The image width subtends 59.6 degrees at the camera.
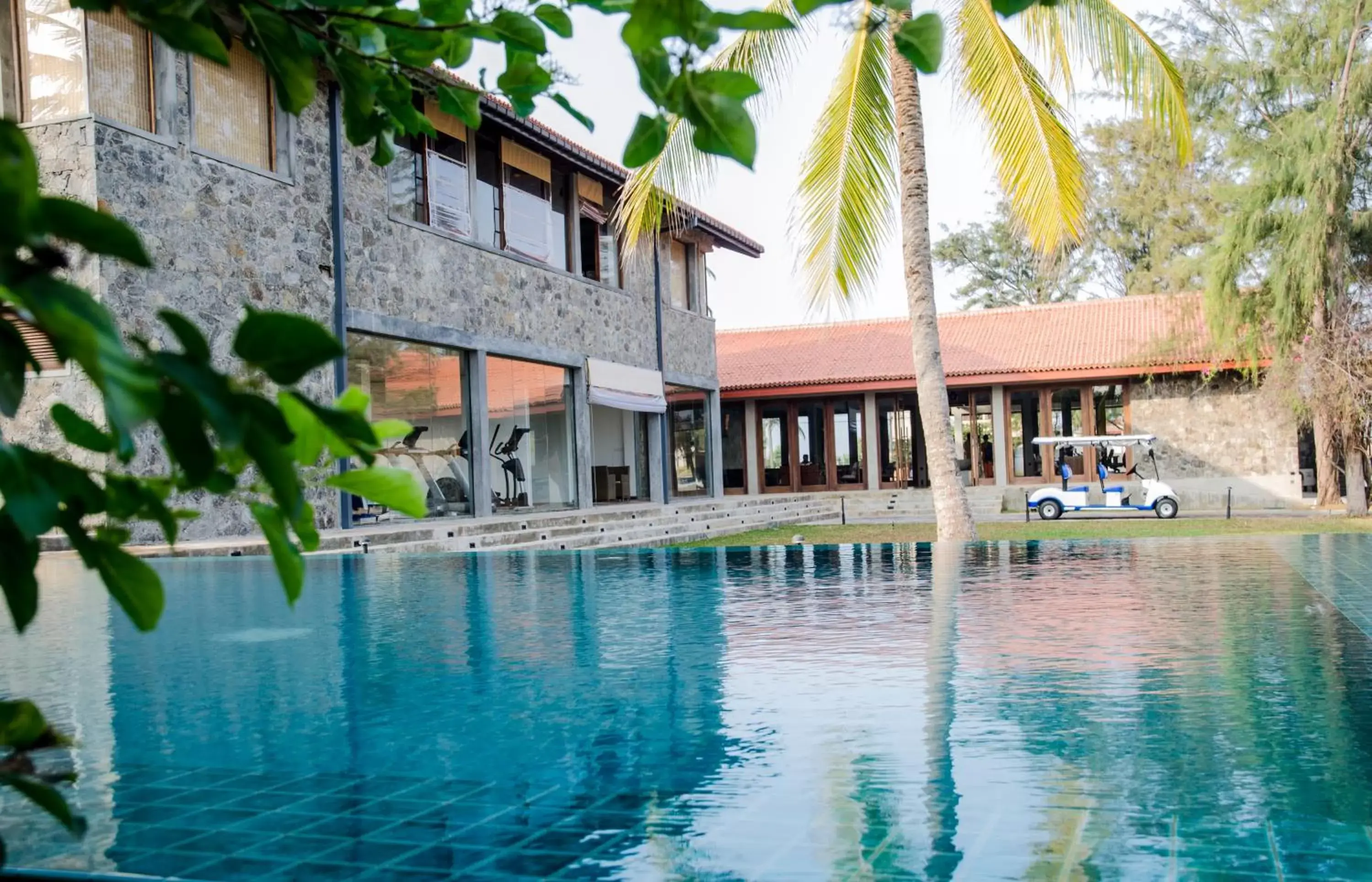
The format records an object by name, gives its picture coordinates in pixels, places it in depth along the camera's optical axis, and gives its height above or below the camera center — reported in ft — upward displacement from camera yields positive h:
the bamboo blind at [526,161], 50.67 +14.54
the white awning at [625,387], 58.44 +5.29
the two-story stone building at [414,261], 32.17 +8.83
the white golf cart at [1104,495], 64.95 -1.44
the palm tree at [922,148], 35.47 +10.19
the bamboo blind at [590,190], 57.57 +14.72
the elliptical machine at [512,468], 53.36 +1.22
